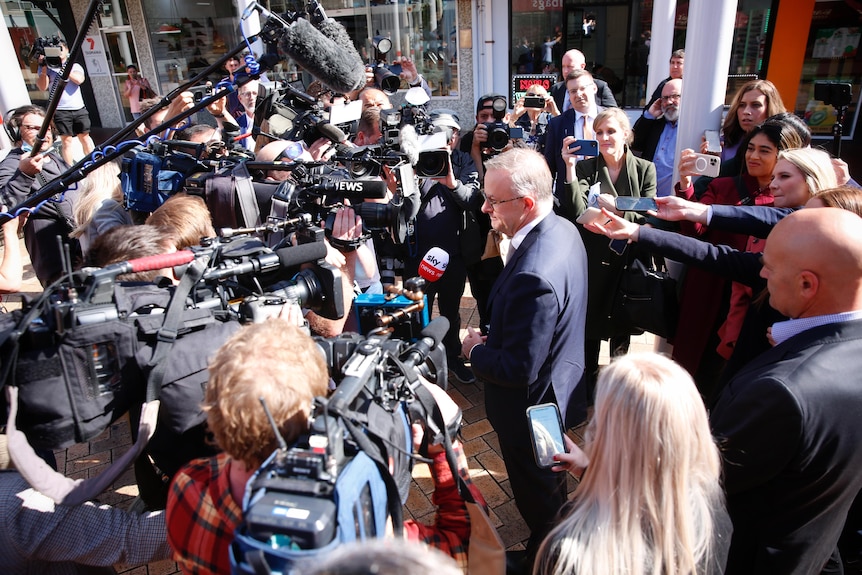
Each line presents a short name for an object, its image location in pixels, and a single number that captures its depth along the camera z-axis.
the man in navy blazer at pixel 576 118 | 4.54
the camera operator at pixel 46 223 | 4.07
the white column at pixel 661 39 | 6.12
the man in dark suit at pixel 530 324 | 2.27
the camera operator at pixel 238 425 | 1.31
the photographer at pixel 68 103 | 6.55
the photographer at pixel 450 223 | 3.64
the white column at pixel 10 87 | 7.50
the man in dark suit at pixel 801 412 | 1.55
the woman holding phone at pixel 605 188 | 3.40
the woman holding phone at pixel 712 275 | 2.94
